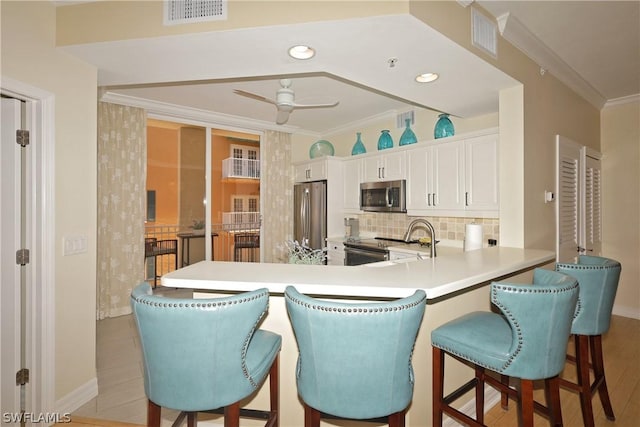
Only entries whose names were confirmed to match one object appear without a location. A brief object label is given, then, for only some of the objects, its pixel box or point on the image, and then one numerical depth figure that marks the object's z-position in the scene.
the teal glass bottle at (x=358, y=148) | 4.66
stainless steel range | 3.87
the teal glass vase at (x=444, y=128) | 3.56
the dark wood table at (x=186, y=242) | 4.56
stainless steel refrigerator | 4.74
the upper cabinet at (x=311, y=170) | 4.78
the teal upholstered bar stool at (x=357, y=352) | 1.11
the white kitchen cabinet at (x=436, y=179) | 3.40
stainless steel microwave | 3.97
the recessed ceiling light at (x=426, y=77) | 2.43
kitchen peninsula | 1.41
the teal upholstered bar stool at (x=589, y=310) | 1.86
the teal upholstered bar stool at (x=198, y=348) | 1.12
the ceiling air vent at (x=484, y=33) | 2.12
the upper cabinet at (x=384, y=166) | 4.01
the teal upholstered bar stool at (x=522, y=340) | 1.31
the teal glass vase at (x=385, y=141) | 4.25
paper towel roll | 2.91
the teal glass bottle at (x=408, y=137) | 3.92
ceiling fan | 3.01
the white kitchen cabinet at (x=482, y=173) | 3.06
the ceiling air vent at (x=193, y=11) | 1.81
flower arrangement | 2.50
